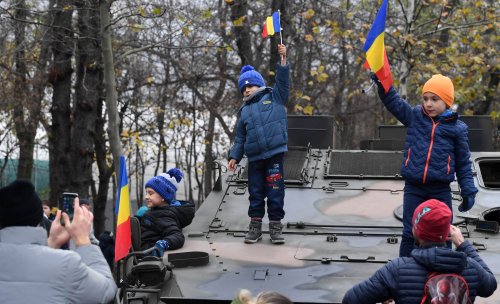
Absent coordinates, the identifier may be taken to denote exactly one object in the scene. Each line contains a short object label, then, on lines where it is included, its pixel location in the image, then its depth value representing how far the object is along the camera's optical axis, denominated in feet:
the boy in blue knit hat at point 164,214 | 20.94
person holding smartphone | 11.99
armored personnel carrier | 17.61
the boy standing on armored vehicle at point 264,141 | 21.52
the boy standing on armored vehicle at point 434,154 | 18.22
